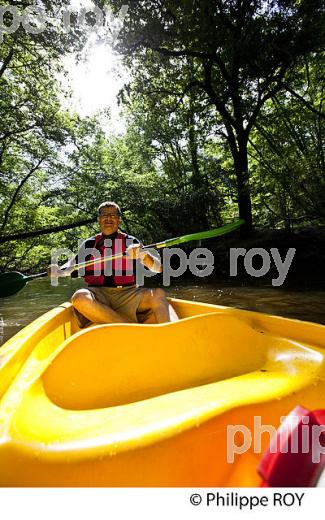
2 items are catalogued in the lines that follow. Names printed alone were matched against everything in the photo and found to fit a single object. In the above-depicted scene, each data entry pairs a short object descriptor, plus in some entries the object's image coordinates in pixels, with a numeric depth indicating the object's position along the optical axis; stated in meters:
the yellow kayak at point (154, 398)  0.68
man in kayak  2.11
